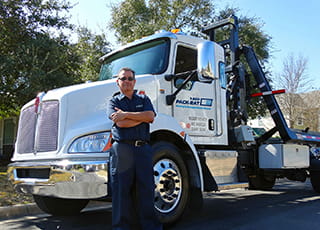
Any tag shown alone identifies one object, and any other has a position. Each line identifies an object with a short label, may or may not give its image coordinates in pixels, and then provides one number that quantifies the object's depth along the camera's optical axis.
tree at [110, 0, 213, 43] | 15.66
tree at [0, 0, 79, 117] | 10.34
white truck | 3.64
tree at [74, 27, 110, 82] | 14.17
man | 3.27
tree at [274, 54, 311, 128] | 22.56
